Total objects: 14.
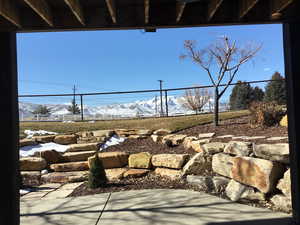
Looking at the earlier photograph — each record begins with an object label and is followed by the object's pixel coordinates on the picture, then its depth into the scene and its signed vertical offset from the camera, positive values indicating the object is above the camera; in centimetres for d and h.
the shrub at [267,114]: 616 -2
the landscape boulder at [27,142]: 731 -65
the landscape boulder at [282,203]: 333 -125
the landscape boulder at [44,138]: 778 -59
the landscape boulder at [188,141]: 634 -68
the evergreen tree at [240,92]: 1974 +202
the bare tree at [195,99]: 2151 +157
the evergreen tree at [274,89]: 1439 +165
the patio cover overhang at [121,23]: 250 +106
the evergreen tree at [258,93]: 1782 +158
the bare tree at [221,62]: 782 +188
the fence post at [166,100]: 1085 +71
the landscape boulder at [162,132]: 797 -50
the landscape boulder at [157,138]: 759 -66
